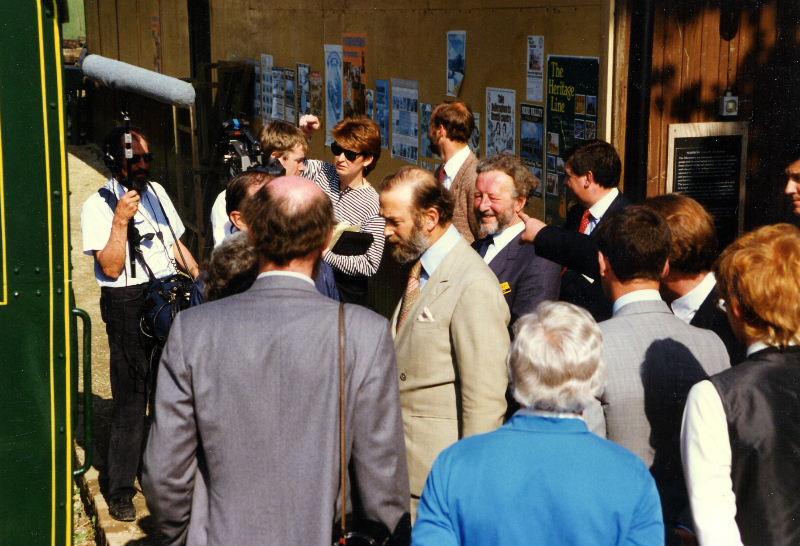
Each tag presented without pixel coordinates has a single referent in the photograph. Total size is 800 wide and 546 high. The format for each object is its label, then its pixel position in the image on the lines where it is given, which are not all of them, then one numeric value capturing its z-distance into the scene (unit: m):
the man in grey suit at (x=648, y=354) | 3.19
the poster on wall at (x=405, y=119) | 8.30
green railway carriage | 3.58
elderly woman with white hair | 2.40
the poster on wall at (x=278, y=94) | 11.74
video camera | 7.40
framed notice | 6.07
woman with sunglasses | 5.69
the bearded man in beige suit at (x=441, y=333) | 3.64
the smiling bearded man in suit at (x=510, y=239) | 4.43
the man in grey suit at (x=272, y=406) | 2.93
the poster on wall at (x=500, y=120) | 6.89
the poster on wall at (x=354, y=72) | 9.35
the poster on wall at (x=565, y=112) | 6.07
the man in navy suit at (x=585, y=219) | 4.11
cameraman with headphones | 5.39
